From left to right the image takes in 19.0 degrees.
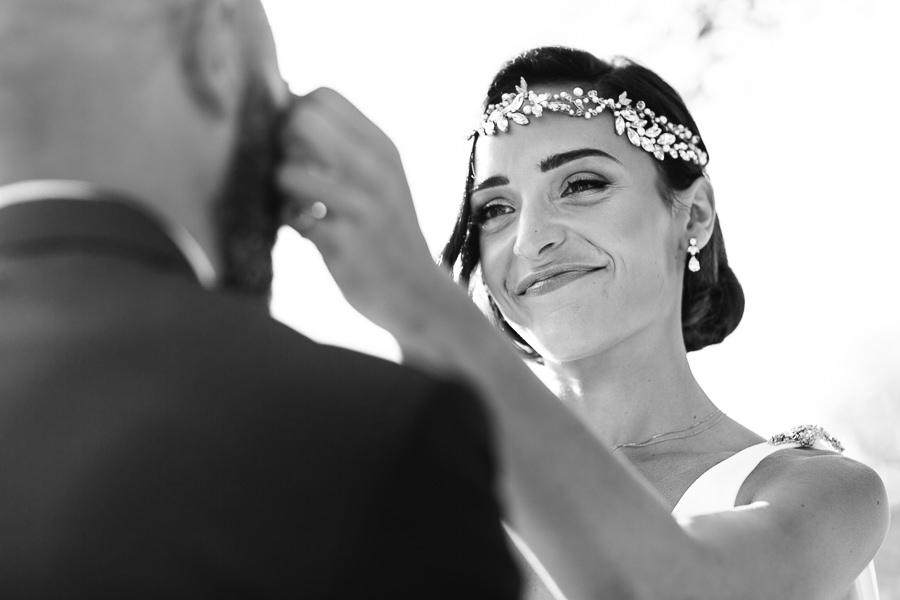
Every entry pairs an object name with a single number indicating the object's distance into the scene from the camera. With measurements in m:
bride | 1.38
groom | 0.78
